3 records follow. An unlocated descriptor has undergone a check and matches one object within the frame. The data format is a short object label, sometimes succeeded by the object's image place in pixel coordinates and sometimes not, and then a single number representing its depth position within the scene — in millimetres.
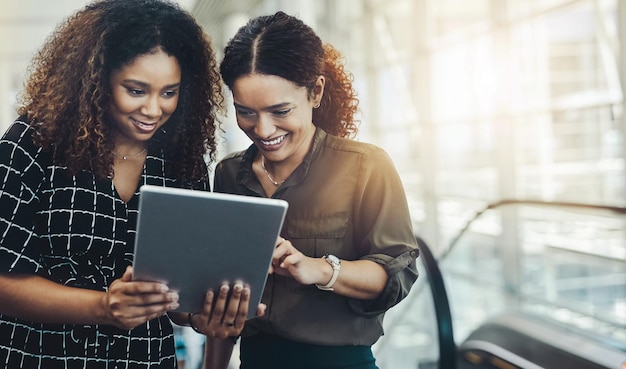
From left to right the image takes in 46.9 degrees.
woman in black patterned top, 1239
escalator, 3420
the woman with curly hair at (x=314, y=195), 1343
